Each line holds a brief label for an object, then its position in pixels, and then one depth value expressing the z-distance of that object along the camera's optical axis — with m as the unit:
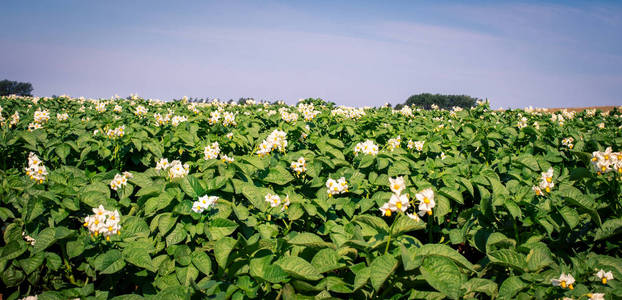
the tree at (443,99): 52.34
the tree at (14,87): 49.22
